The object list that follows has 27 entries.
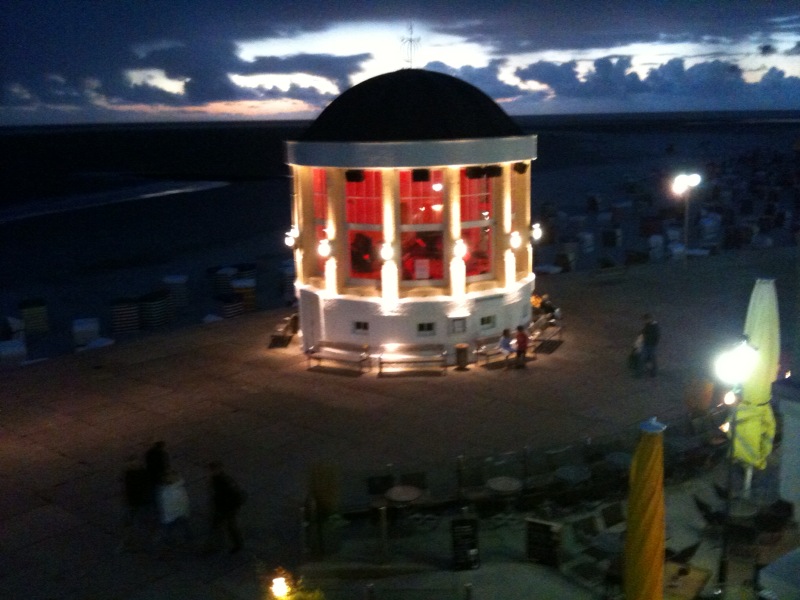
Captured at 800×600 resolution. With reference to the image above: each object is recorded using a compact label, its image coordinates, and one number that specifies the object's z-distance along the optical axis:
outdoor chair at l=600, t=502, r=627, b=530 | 10.09
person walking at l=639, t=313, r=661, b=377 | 16.70
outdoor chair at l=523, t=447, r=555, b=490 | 10.94
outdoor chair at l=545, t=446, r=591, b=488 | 10.81
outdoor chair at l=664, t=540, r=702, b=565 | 9.21
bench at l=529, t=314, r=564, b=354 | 20.52
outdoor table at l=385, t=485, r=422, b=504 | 10.30
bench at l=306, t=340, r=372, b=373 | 18.97
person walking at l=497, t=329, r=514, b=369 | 18.41
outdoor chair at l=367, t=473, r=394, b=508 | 10.55
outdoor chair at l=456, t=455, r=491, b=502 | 10.58
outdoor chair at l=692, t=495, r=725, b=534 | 10.41
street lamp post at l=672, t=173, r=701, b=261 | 25.47
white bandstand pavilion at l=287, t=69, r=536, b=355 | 18.28
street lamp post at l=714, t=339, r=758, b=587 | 9.29
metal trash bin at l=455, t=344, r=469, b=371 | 18.22
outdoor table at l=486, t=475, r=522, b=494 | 10.55
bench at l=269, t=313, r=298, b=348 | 20.66
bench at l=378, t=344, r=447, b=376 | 18.41
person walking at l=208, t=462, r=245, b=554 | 10.14
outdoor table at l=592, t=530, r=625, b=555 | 9.38
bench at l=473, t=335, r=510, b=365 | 18.83
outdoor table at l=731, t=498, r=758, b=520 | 9.98
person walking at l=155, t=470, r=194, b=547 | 10.18
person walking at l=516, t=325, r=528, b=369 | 18.02
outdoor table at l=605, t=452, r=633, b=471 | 11.09
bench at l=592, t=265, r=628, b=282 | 28.95
